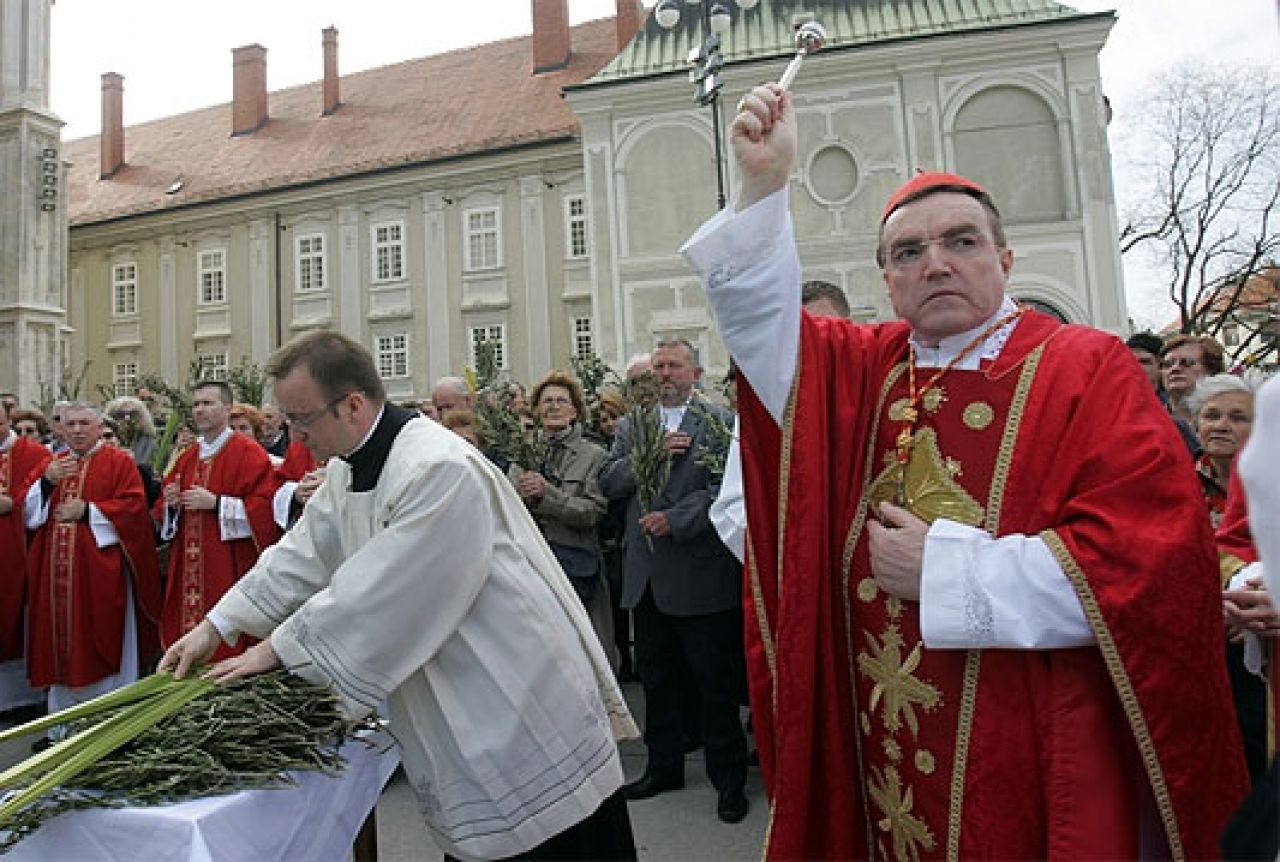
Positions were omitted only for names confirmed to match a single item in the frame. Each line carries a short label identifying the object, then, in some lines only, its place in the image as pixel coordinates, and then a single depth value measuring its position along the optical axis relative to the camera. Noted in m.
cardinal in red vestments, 1.65
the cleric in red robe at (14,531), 6.87
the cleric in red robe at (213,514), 5.95
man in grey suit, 4.34
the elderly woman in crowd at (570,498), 4.91
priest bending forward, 2.35
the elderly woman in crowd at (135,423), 7.74
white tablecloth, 1.96
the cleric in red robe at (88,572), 6.35
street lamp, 10.53
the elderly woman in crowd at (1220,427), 3.18
